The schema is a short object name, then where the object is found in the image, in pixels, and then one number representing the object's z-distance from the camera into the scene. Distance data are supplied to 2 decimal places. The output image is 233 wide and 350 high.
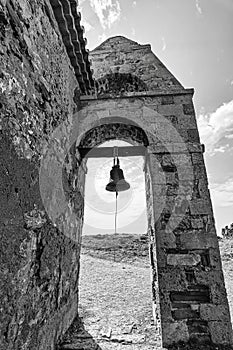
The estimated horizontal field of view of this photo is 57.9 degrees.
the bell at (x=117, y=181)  3.85
